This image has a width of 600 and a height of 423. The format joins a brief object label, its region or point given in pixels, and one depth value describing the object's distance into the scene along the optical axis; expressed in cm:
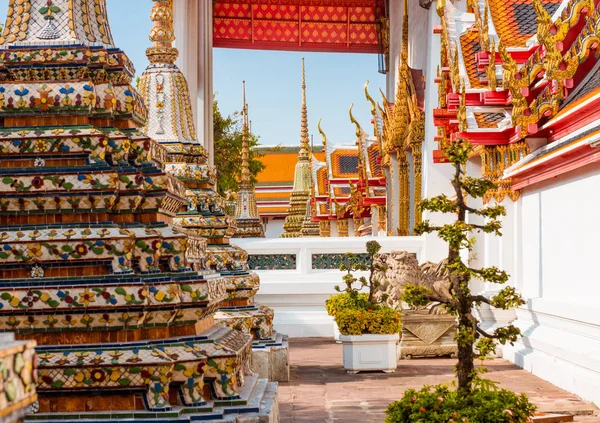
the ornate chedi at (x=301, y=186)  3462
